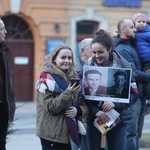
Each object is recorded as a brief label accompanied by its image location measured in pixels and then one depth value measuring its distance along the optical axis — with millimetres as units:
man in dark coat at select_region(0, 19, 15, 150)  8026
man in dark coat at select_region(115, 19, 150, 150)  9179
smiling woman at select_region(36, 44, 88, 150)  6904
